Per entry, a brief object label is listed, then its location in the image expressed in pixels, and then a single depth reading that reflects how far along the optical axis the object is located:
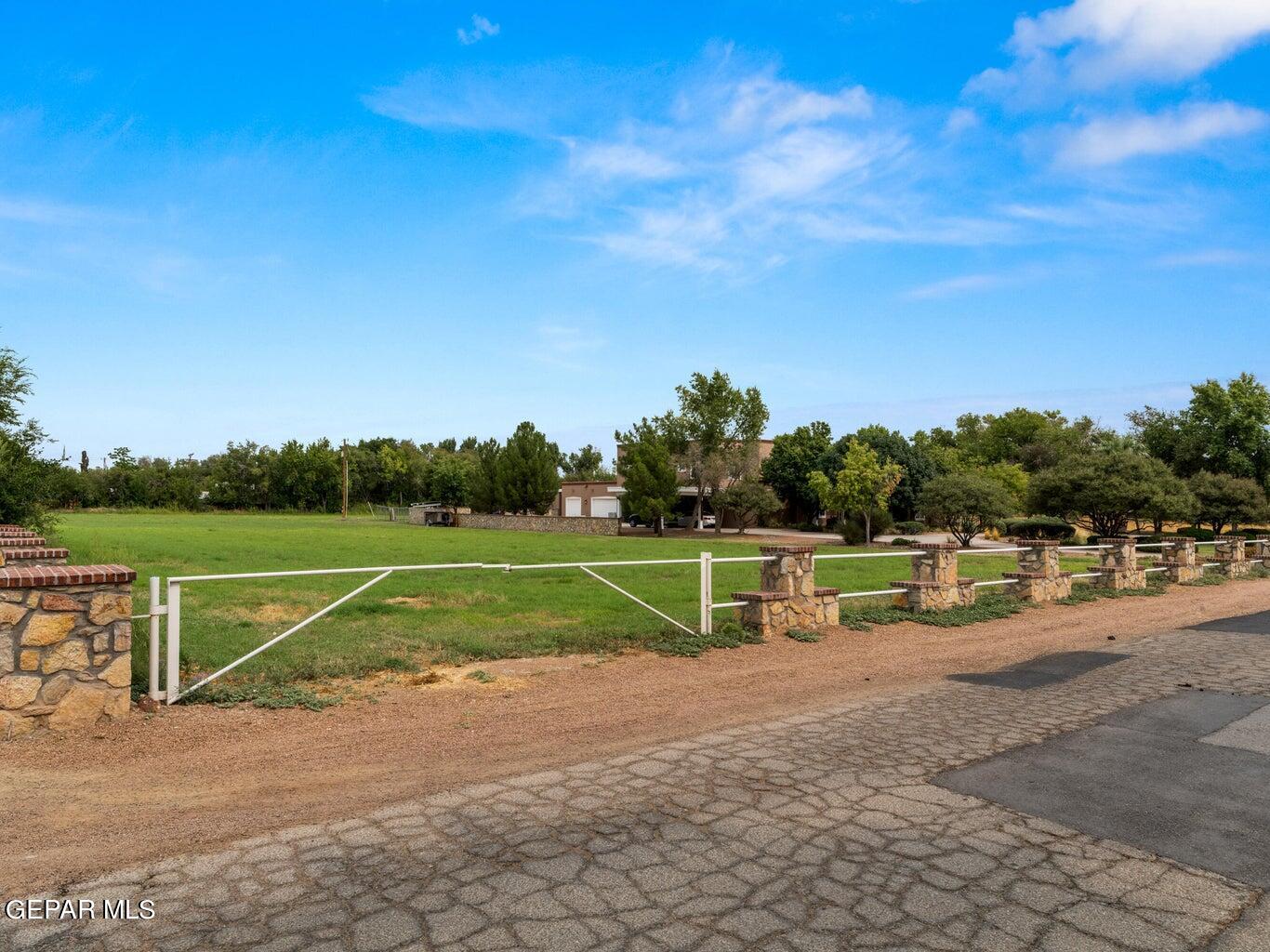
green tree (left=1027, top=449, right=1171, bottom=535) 31.88
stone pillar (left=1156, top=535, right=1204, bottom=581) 19.14
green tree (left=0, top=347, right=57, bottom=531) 14.39
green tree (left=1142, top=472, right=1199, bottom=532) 31.48
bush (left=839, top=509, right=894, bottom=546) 38.19
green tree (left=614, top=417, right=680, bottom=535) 43.38
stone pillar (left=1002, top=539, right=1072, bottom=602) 14.78
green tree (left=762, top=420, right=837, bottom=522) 49.81
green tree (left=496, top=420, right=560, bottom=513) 51.75
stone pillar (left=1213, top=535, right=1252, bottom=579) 21.02
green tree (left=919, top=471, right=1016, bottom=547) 33.62
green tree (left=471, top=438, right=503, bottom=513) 52.91
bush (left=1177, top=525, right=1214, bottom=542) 39.06
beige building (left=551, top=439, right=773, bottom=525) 53.34
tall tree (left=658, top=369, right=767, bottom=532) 46.12
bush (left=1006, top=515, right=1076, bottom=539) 40.19
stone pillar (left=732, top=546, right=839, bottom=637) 10.38
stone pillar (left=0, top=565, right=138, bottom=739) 5.49
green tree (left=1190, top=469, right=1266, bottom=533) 34.53
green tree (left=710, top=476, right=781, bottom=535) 44.12
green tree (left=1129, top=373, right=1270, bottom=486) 43.44
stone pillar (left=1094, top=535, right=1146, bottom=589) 17.12
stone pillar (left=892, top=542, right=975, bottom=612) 12.74
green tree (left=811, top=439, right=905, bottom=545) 36.22
